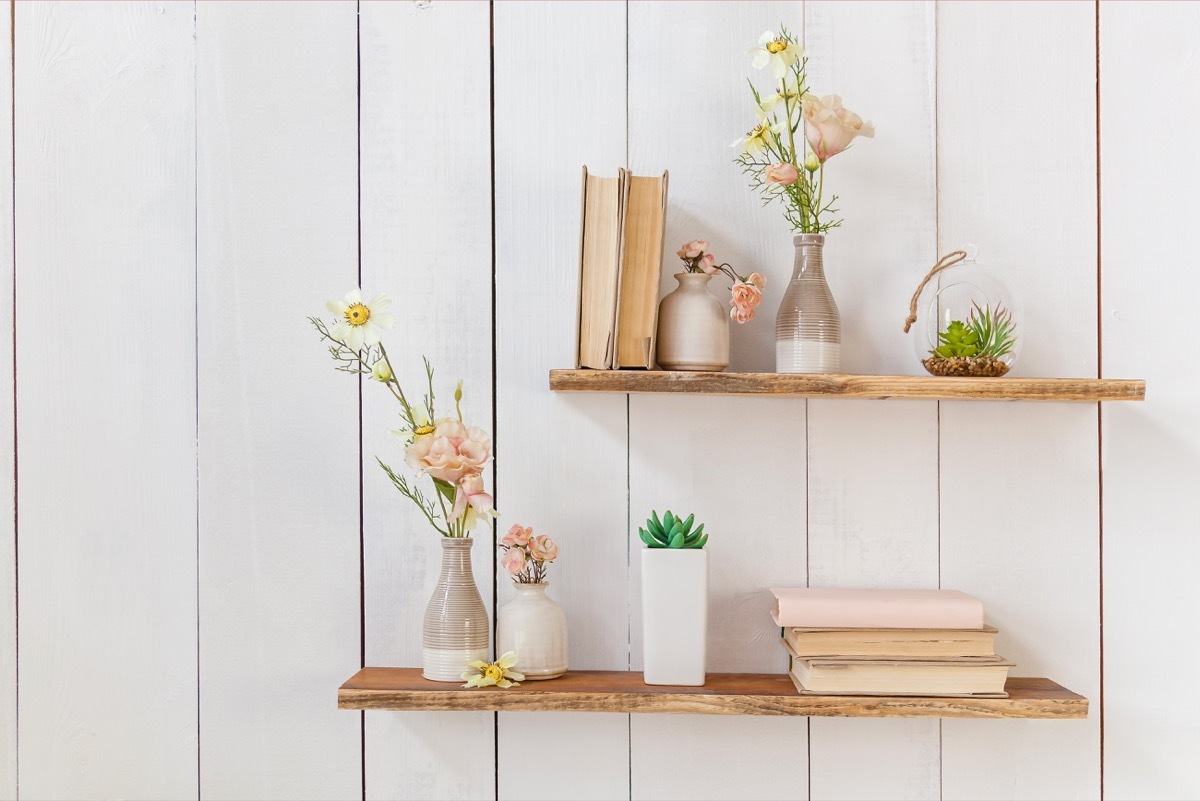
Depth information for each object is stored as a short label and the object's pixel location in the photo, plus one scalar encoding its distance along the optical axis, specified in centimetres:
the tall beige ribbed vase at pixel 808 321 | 111
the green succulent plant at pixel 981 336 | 111
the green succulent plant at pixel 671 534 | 110
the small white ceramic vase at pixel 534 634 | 111
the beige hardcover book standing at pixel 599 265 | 109
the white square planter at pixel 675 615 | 109
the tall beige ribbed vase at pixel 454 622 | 110
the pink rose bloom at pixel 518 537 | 112
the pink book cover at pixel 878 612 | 109
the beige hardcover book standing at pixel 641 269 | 109
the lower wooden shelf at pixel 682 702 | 106
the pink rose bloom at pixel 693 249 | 114
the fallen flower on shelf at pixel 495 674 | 107
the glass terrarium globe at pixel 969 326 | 111
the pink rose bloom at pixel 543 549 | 111
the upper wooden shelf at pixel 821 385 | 107
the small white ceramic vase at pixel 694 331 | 111
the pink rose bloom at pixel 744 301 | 111
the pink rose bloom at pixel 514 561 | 110
